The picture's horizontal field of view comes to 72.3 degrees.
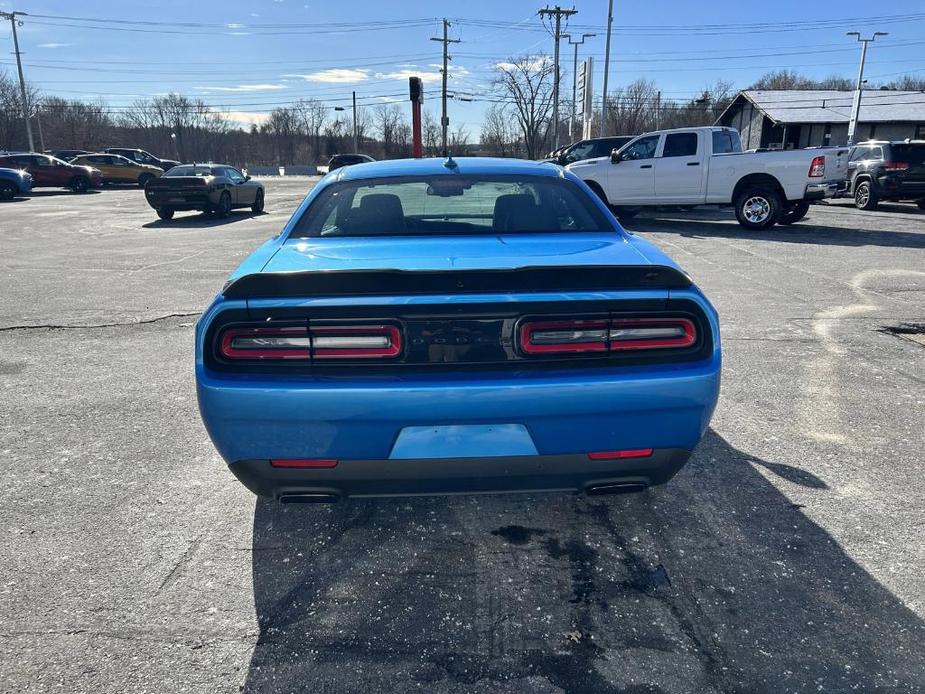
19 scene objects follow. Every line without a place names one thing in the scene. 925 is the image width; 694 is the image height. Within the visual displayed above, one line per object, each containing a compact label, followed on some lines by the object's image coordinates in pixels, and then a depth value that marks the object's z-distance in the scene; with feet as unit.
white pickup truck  40.73
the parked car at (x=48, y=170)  91.91
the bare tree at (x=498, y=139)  234.17
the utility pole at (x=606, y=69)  123.65
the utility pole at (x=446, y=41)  182.97
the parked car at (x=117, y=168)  105.19
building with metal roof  137.49
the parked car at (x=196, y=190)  52.70
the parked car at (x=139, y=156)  113.70
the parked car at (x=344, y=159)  121.85
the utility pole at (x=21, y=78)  170.19
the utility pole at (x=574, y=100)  132.67
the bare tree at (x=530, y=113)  214.48
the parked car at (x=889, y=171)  54.24
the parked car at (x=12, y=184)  77.97
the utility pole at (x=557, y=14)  151.74
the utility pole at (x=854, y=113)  115.96
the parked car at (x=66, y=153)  128.66
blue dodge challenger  6.89
